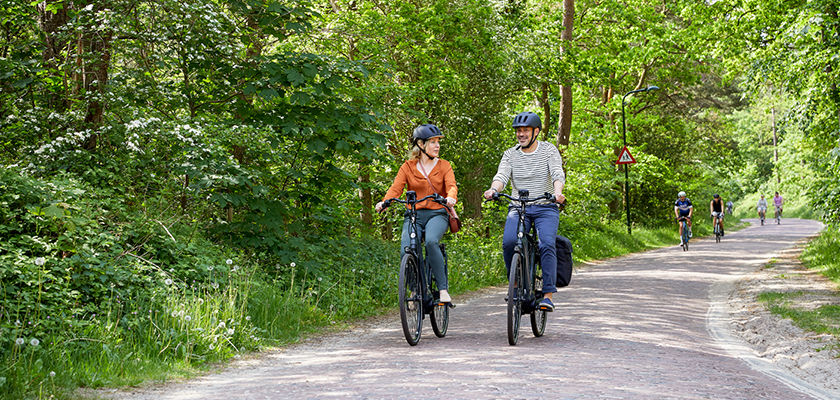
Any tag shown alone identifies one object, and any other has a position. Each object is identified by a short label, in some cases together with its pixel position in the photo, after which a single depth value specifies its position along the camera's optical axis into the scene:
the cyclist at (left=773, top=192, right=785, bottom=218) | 42.56
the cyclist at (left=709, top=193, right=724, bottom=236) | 26.92
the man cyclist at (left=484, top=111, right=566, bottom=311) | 7.03
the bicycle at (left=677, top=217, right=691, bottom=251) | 22.25
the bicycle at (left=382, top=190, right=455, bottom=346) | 6.65
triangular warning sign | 26.72
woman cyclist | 7.19
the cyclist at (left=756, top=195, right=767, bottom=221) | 43.38
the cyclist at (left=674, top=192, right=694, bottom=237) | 22.83
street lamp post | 28.73
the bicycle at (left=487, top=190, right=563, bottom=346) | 6.60
